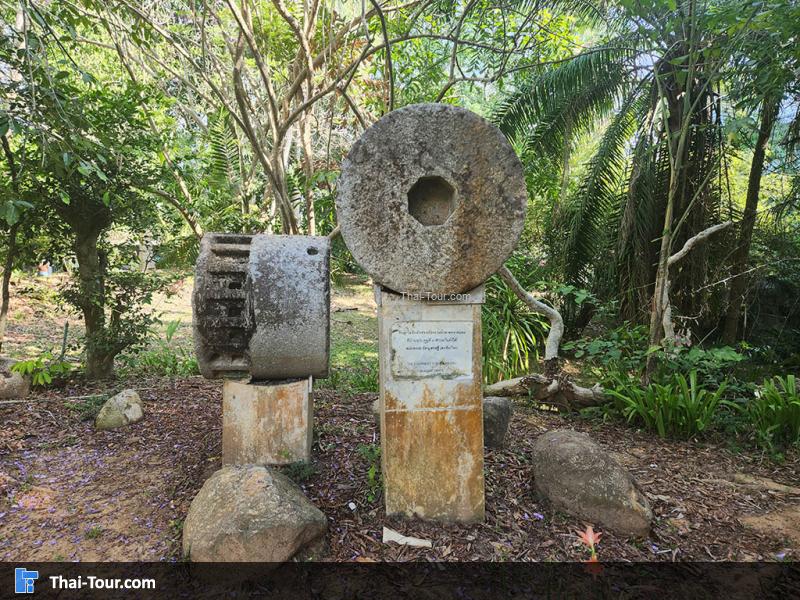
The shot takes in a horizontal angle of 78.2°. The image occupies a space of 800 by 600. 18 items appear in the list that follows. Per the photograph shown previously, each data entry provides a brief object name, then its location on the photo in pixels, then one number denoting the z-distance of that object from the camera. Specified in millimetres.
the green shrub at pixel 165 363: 5199
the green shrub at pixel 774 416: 3639
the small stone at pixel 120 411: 3650
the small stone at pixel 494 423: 3307
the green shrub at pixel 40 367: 3590
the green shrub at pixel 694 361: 3793
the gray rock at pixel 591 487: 2498
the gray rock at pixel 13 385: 4086
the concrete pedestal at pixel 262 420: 2889
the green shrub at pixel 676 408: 3818
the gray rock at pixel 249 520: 2104
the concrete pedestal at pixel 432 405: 2438
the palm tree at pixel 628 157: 5531
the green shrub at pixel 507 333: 5738
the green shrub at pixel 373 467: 2725
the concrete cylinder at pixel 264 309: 2678
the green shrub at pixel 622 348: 4523
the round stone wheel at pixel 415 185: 2359
